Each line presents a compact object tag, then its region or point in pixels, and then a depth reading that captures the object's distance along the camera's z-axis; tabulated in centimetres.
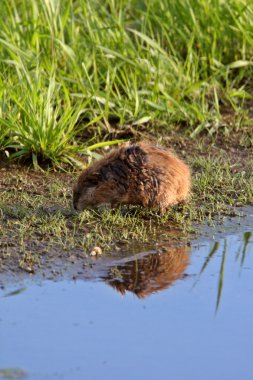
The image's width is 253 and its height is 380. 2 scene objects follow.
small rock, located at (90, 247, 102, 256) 1140
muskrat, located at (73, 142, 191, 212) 1234
